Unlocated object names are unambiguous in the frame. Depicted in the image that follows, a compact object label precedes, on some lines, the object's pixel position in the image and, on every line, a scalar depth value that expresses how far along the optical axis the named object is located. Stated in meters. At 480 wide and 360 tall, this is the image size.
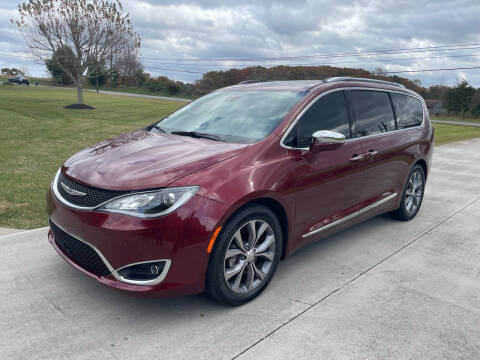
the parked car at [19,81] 65.50
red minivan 2.84
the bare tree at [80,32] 24.05
